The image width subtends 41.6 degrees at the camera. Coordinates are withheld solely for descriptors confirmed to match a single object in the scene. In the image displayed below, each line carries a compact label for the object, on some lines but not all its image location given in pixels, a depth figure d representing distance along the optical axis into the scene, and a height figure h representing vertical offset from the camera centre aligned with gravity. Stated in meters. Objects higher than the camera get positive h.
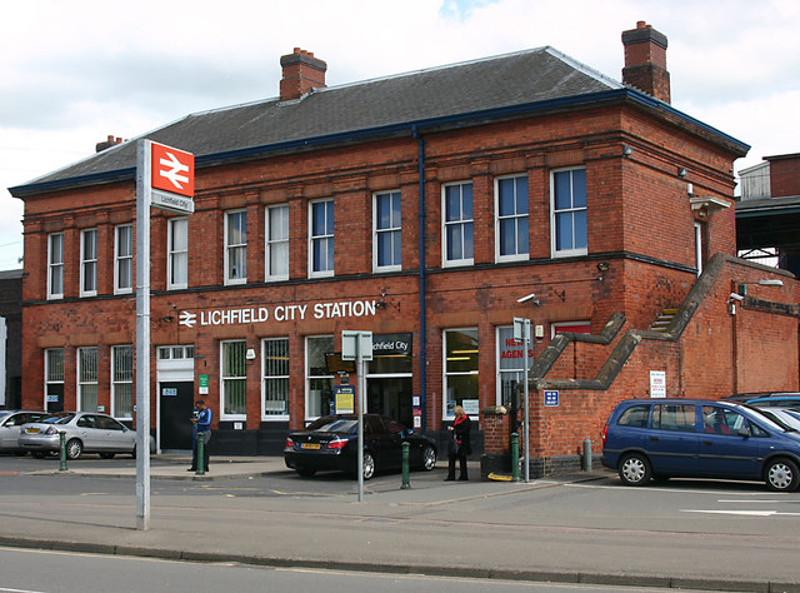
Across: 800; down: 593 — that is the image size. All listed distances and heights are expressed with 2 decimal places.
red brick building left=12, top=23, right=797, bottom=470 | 24.88 +3.19
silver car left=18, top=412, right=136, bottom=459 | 28.75 -1.79
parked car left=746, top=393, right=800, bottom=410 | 22.44 -0.80
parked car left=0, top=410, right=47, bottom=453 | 30.25 -1.61
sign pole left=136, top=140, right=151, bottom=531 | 13.58 +0.38
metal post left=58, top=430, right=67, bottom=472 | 24.66 -1.88
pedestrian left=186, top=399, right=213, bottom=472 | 24.31 -1.28
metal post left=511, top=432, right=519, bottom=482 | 20.20 -1.74
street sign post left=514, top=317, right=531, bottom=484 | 19.55 +0.66
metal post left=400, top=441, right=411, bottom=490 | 19.53 -1.97
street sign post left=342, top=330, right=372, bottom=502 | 16.98 +0.31
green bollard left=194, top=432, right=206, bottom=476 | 23.23 -1.90
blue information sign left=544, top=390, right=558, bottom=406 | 21.00 -0.64
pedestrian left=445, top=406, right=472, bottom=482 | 21.42 -1.55
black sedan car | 22.23 -1.67
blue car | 18.17 -1.40
